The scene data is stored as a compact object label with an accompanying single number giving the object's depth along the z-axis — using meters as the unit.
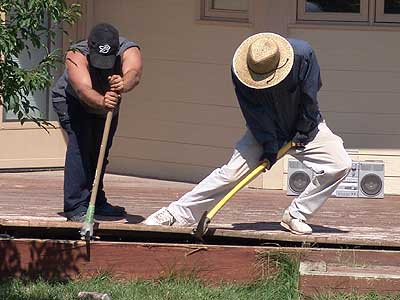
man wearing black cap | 14.18
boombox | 18.44
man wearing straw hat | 13.70
